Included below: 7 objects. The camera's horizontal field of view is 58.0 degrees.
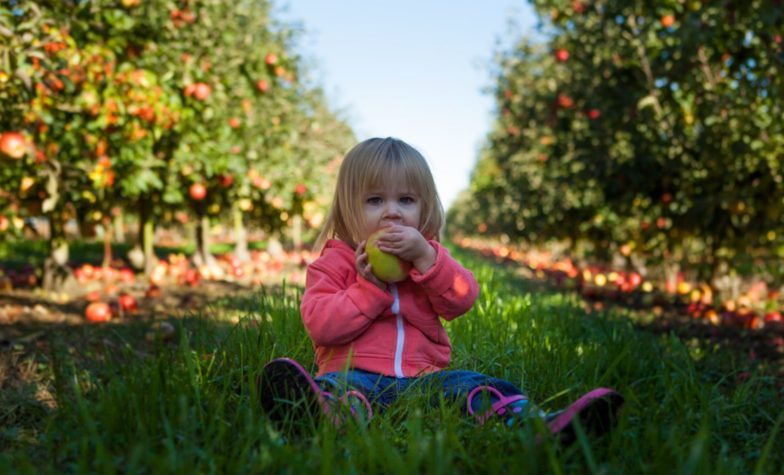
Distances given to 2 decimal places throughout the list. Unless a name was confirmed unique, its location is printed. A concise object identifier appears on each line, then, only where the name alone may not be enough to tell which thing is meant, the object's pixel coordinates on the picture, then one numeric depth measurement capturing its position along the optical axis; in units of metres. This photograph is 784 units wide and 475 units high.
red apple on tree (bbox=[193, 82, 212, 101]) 7.18
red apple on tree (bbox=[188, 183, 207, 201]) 8.94
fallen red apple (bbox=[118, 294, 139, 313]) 6.29
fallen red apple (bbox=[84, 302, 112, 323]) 5.70
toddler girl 2.30
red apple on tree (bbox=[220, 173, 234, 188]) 9.95
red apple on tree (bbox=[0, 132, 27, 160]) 5.12
